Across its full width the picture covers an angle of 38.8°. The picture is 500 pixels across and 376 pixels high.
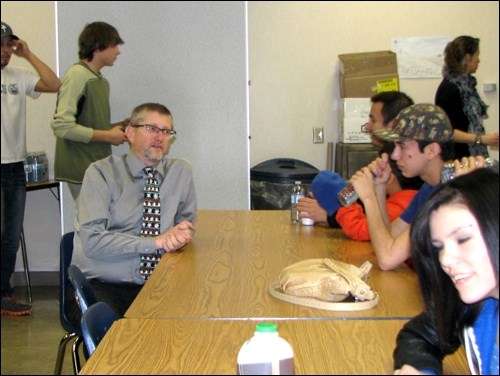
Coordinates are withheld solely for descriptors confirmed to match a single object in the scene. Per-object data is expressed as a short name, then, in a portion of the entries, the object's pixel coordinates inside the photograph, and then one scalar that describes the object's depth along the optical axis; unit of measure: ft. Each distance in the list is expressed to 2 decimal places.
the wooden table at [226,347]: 4.58
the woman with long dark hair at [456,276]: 4.06
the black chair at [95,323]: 5.95
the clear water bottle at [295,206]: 10.38
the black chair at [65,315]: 8.07
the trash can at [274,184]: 15.96
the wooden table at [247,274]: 5.82
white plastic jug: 4.07
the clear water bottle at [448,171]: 6.49
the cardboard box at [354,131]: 16.90
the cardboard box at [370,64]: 16.84
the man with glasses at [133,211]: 8.70
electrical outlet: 17.85
